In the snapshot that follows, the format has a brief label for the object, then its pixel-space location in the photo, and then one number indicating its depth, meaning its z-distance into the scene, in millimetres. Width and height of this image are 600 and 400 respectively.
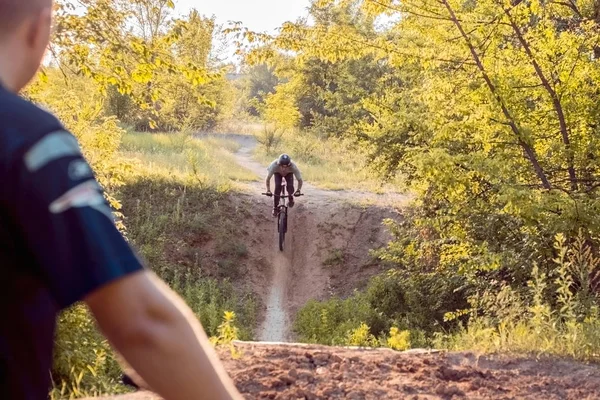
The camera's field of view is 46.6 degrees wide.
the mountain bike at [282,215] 15473
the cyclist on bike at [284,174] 14422
